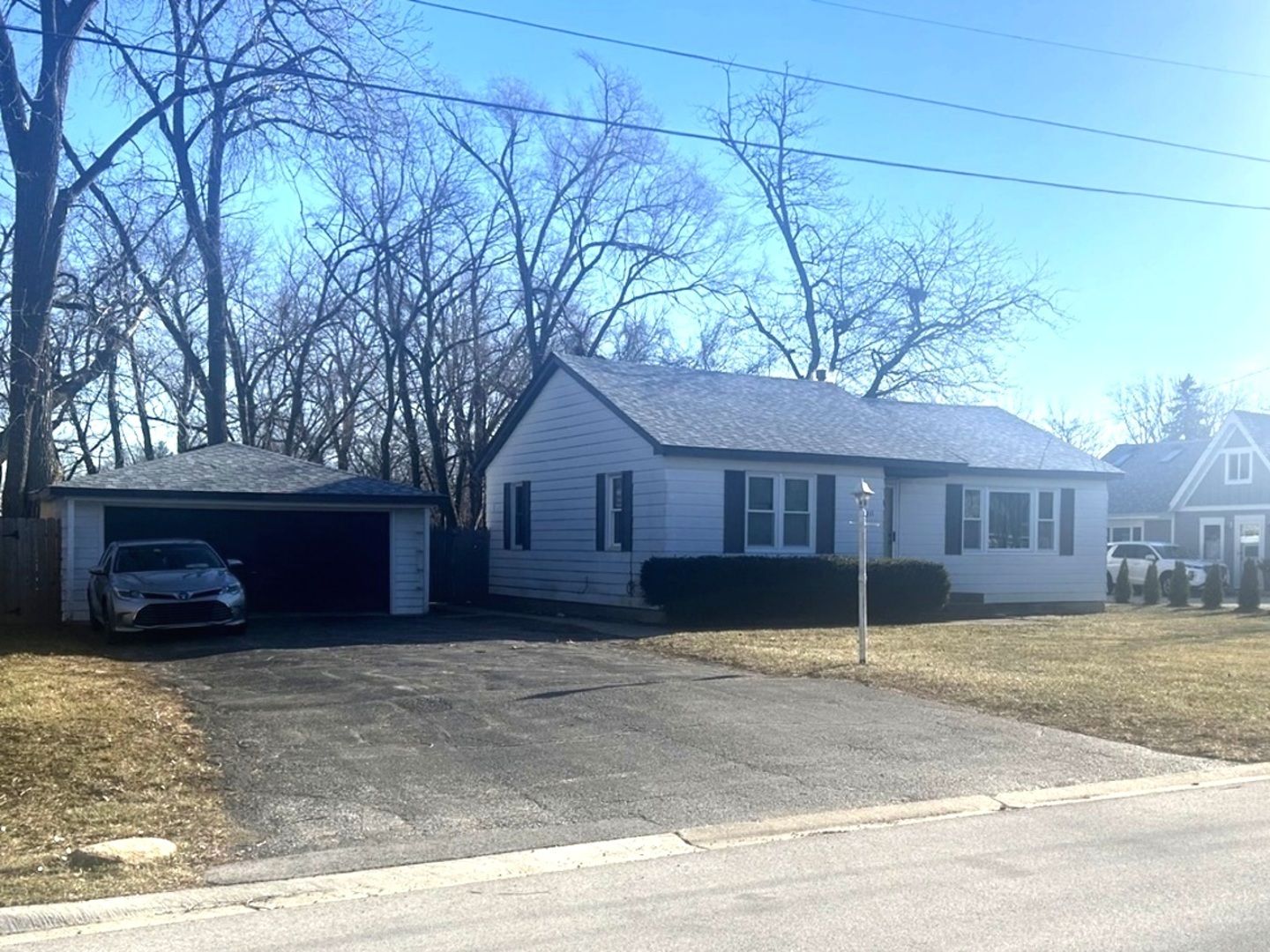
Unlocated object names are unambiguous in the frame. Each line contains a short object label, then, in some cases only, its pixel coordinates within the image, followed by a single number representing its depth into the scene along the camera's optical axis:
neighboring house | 41.12
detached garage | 21.89
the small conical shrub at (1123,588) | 32.88
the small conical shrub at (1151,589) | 31.27
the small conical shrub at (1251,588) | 27.83
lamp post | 14.64
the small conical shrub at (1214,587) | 28.75
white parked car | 36.34
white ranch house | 22.66
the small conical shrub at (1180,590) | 30.16
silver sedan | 17.72
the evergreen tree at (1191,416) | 77.94
